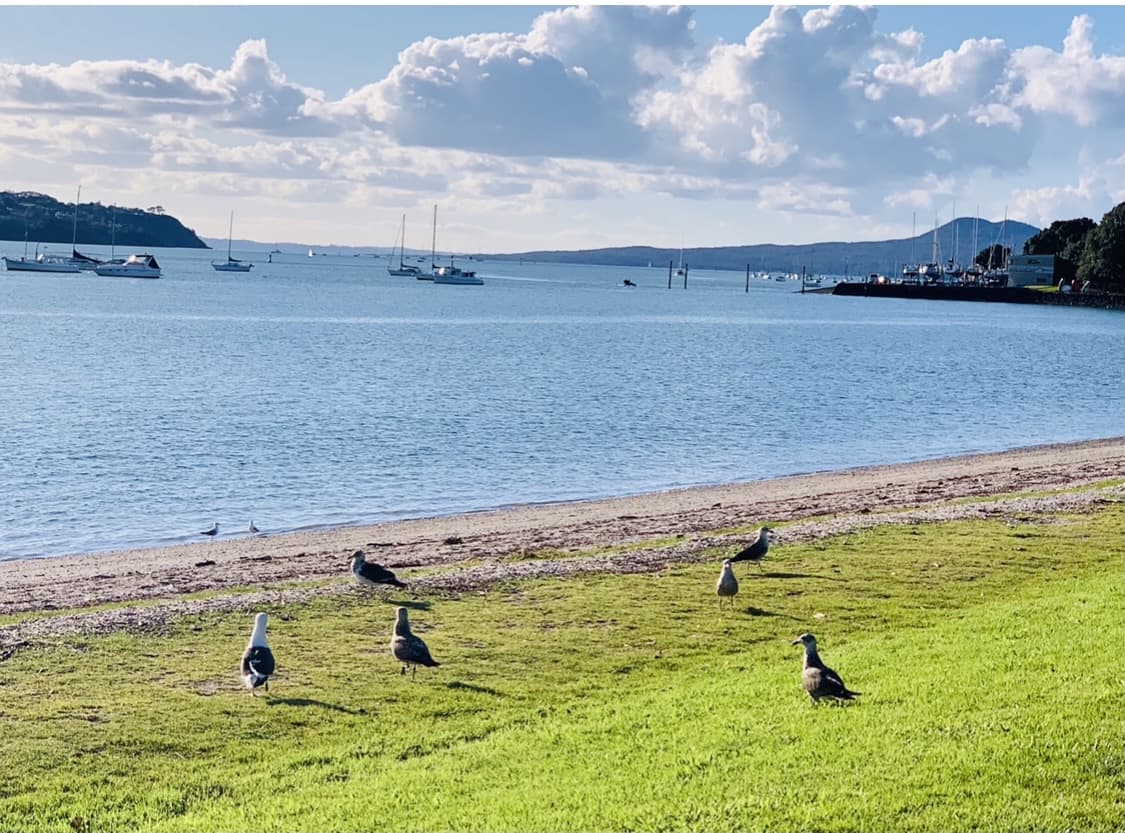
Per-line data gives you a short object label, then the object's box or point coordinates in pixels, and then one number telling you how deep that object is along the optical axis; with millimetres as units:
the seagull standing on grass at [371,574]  18859
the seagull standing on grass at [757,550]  20328
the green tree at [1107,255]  178250
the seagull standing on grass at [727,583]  17734
